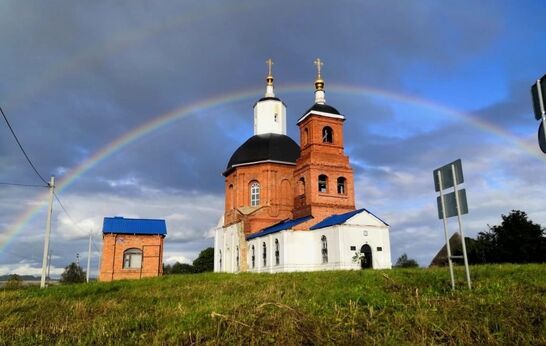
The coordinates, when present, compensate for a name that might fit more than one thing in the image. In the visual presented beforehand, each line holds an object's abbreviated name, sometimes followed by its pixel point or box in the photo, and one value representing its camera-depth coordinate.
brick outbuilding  36.59
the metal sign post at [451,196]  9.74
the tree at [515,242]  31.52
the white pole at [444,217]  9.61
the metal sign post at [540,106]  5.34
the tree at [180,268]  71.42
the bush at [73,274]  47.59
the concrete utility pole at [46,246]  21.66
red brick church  28.27
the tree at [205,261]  69.93
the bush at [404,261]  45.23
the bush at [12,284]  21.44
